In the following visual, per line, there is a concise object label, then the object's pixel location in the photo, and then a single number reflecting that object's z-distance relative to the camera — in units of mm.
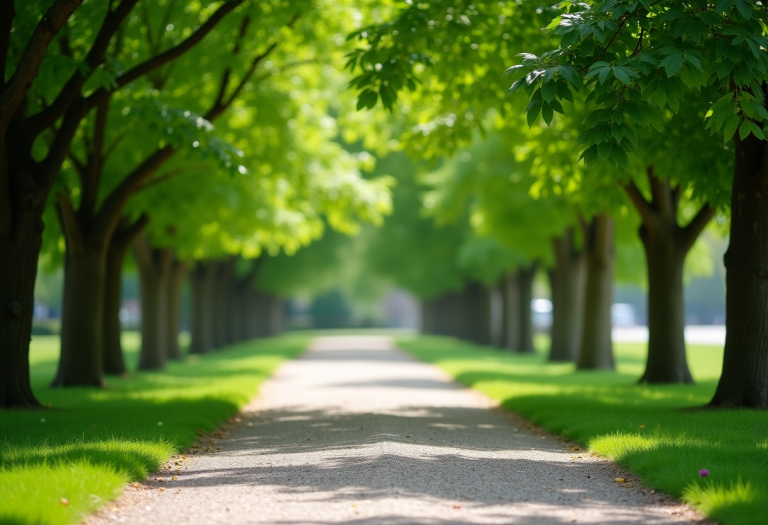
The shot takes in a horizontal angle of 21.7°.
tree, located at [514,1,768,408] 15836
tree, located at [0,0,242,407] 25547
